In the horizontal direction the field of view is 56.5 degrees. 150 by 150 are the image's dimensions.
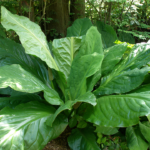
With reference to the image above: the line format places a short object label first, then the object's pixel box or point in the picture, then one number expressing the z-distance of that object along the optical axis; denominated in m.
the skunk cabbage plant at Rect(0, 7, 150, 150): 0.84
